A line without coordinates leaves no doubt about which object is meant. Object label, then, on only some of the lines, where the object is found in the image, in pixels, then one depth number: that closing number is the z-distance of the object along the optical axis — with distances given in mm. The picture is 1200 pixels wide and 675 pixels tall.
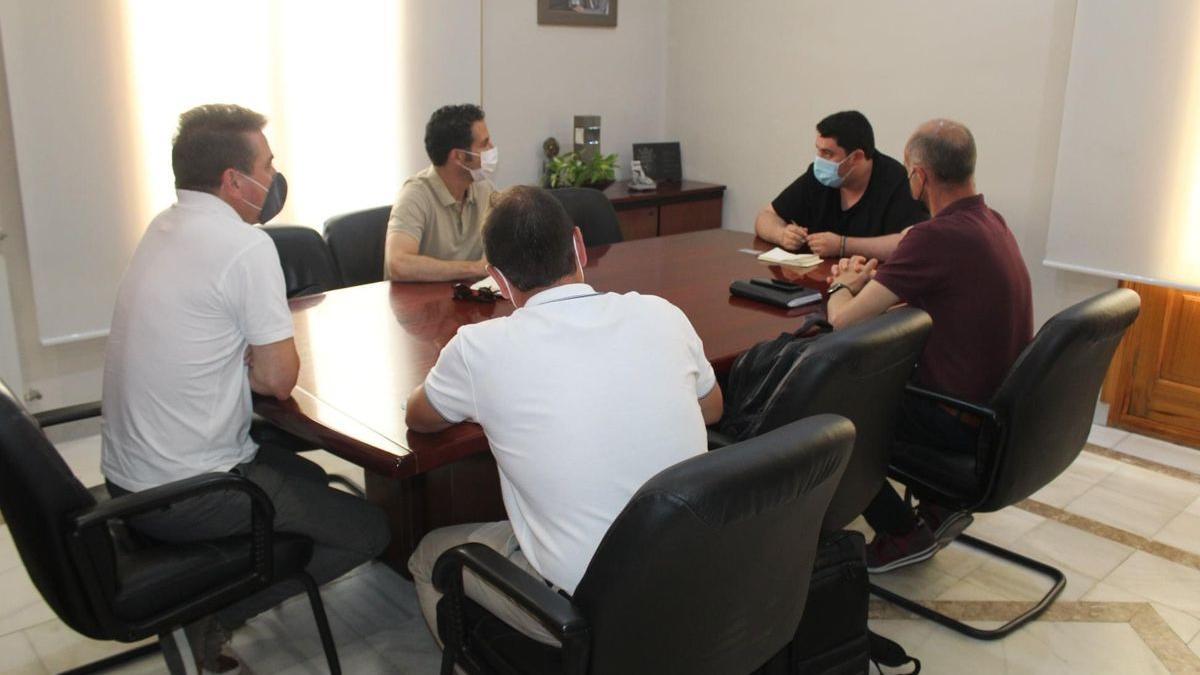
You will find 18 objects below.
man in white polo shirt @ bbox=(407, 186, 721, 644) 1559
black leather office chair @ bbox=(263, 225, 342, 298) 2955
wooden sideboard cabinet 4879
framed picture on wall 4898
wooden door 3826
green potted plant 4836
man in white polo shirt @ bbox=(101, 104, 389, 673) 1910
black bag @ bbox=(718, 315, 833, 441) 2137
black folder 2777
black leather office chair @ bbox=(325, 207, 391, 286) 3258
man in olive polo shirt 3244
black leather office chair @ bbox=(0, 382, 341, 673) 1633
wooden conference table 1842
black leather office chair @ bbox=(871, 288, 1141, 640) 2180
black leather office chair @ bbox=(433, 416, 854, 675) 1335
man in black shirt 3420
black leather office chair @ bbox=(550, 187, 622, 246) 3748
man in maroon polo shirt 2428
